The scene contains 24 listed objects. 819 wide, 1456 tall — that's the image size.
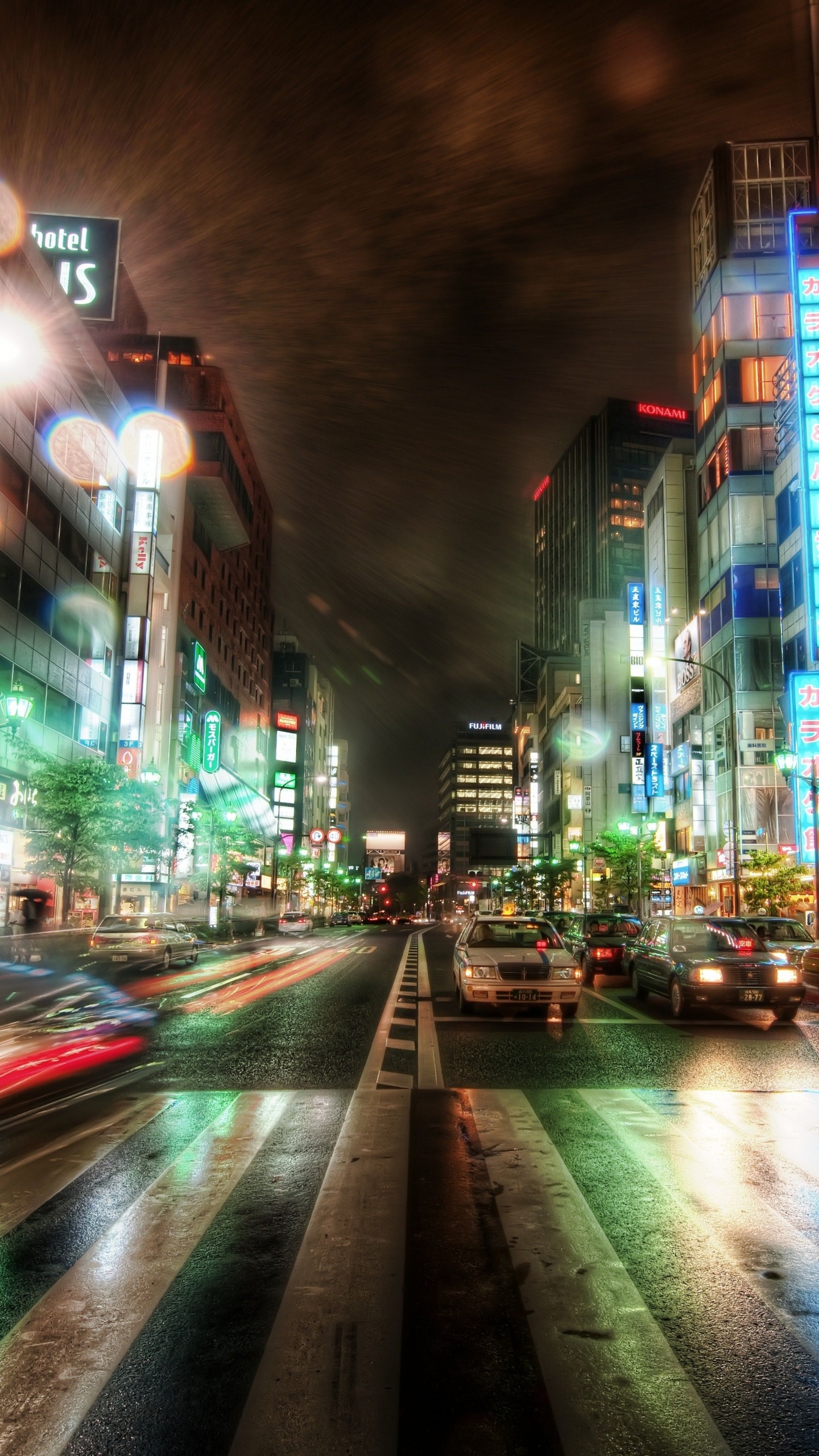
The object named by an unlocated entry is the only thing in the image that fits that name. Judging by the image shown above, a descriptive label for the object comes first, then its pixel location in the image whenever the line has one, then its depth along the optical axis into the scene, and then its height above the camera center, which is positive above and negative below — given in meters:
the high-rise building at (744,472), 54.56 +24.53
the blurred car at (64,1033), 10.62 -2.05
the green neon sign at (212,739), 77.25 +10.94
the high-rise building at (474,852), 102.62 +3.61
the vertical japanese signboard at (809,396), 43.88 +21.26
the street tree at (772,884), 43.03 +0.29
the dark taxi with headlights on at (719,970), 15.63 -1.22
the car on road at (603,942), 25.44 -1.34
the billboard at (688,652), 64.81 +15.47
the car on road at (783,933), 24.81 -1.03
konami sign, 167.38 +78.31
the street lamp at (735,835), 36.62 +1.96
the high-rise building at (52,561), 36.56 +13.22
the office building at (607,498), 158.38 +63.08
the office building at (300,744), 131.88 +19.84
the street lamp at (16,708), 33.09 +5.63
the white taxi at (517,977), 15.62 -1.36
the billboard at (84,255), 48.91 +30.07
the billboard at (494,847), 101.31 +4.08
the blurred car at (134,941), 25.62 -1.47
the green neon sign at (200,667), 74.69 +16.02
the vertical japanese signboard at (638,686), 71.69 +14.83
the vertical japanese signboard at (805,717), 42.12 +7.22
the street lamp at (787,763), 37.19 +4.68
